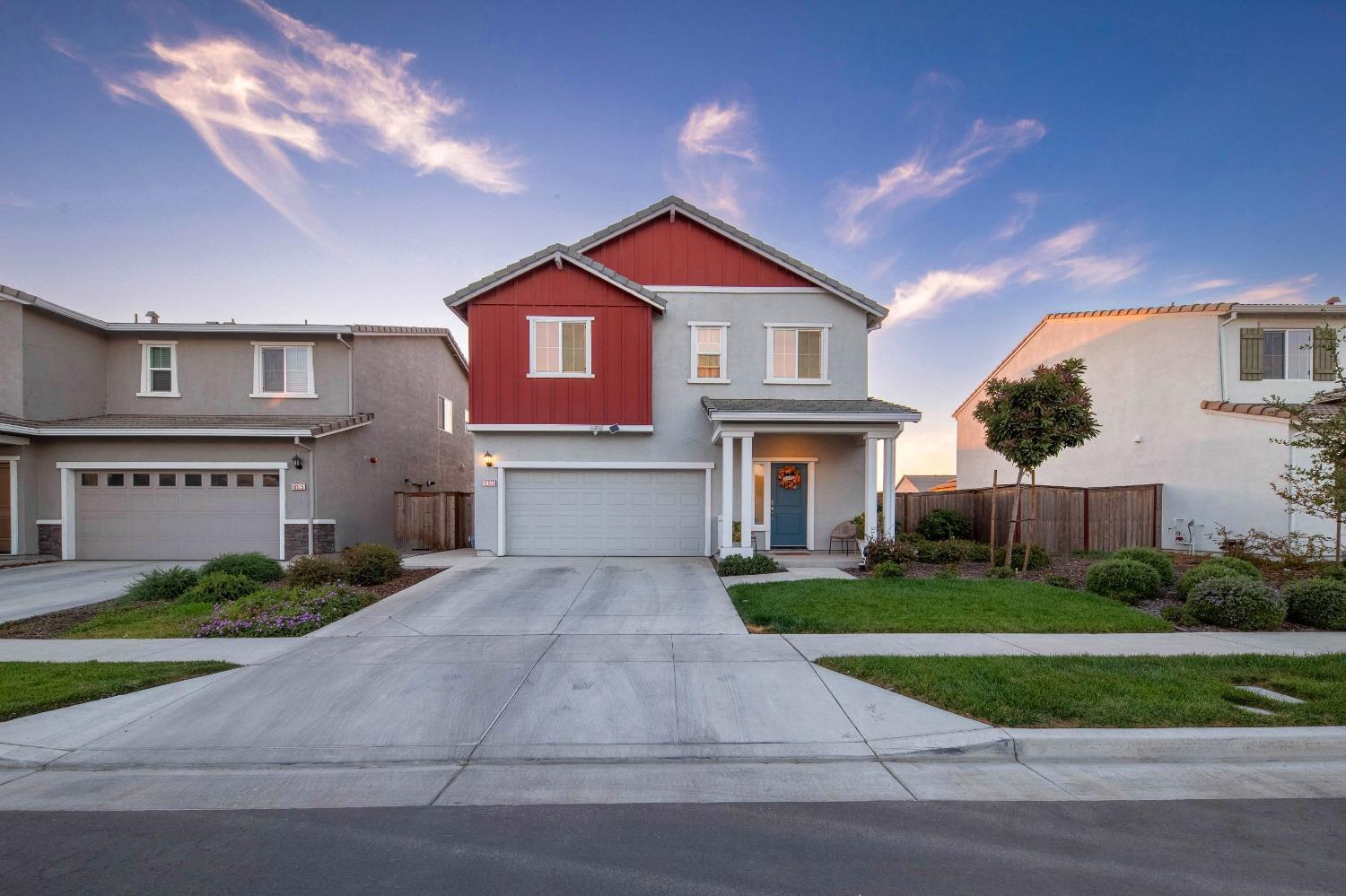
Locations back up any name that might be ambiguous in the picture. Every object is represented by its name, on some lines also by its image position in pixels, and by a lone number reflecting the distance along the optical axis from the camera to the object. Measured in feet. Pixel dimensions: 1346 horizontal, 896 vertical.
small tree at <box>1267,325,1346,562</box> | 22.47
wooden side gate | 57.57
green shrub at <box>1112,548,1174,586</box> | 33.65
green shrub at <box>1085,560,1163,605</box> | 31.12
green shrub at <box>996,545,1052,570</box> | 41.47
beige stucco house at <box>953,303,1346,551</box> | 49.26
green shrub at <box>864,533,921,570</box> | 40.50
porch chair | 48.38
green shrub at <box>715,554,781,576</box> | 39.50
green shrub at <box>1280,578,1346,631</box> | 26.18
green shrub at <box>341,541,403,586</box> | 36.94
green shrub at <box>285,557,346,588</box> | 34.91
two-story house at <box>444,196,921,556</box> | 48.37
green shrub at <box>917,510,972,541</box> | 51.03
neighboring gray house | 48.96
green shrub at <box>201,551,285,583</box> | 36.19
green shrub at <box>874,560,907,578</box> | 37.22
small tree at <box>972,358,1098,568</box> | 38.91
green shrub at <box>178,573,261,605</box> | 32.12
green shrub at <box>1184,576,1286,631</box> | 26.14
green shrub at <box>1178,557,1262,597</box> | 29.14
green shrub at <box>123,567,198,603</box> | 33.17
